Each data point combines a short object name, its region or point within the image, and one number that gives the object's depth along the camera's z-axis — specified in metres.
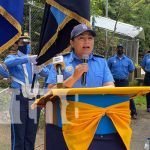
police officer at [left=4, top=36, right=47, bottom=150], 6.20
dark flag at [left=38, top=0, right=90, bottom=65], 5.25
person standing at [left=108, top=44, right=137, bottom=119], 11.21
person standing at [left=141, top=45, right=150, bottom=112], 12.41
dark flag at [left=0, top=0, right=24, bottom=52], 5.26
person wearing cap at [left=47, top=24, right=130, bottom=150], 3.46
